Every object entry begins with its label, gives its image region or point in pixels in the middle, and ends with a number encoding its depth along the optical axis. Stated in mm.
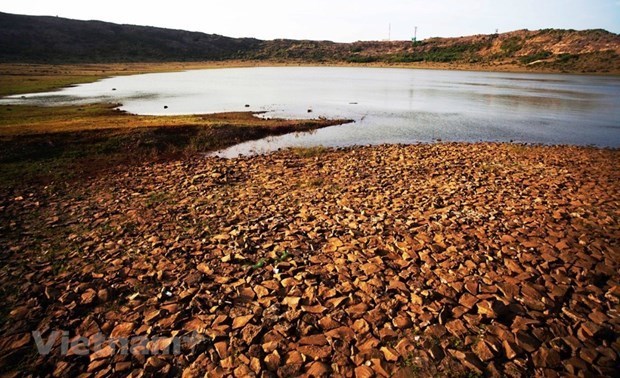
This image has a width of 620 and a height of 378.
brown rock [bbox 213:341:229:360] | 5605
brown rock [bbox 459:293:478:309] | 6588
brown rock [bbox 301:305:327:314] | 6554
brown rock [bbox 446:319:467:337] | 5910
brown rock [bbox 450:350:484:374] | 5203
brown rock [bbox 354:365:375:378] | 5184
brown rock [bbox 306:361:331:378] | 5227
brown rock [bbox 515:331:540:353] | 5617
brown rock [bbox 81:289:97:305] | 6965
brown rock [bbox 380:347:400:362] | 5434
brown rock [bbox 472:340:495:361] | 5418
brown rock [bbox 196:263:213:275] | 7918
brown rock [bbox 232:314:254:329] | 6226
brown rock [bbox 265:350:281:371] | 5398
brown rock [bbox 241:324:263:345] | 5899
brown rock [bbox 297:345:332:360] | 5551
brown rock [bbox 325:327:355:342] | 5902
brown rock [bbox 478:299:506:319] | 6305
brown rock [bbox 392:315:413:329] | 6070
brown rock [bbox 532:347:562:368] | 5355
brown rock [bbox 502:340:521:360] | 5473
